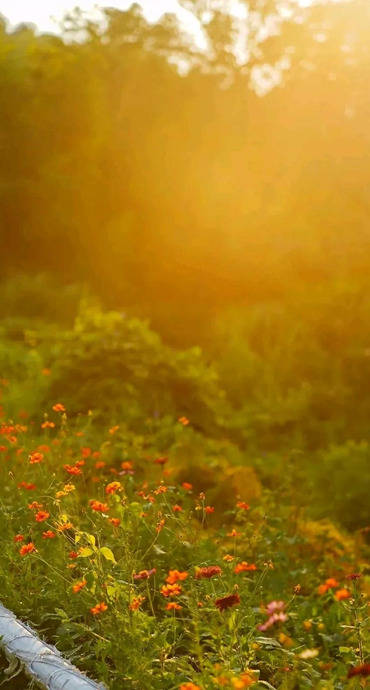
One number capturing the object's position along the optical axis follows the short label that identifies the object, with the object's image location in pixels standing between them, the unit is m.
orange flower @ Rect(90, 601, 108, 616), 2.73
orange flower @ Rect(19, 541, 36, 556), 3.03
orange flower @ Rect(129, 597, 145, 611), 2.84
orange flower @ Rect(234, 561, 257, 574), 2.91
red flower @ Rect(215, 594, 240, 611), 2.58
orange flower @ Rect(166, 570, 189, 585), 2.61
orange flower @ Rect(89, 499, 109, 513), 3.07
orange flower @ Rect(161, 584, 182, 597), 2.66
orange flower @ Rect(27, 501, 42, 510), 3.45
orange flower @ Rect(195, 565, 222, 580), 2.70
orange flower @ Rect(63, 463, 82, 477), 3.38
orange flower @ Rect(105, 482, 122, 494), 3.32
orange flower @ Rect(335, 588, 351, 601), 2.52
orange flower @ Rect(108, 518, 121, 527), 3.27
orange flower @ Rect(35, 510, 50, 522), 3.07
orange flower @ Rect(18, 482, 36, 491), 3.87
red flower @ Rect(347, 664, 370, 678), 2.19
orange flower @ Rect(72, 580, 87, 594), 2.84
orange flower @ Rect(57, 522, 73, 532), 3.15
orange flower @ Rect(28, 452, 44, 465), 3.47
